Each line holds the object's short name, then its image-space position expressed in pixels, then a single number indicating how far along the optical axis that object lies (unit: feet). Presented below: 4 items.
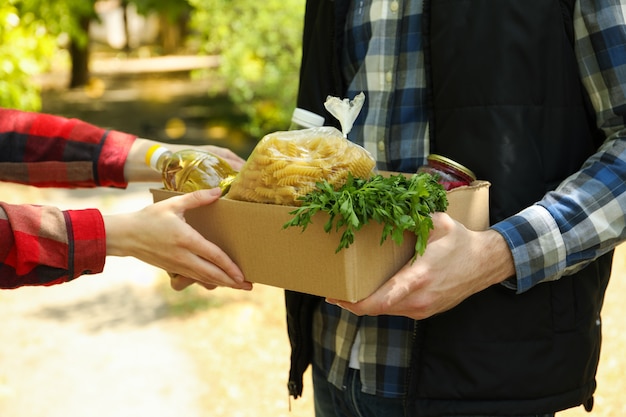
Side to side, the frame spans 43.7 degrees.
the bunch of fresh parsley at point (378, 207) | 5.52
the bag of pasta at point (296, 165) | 6.05
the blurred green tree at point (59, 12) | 37.39
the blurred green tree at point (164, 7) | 52.03
